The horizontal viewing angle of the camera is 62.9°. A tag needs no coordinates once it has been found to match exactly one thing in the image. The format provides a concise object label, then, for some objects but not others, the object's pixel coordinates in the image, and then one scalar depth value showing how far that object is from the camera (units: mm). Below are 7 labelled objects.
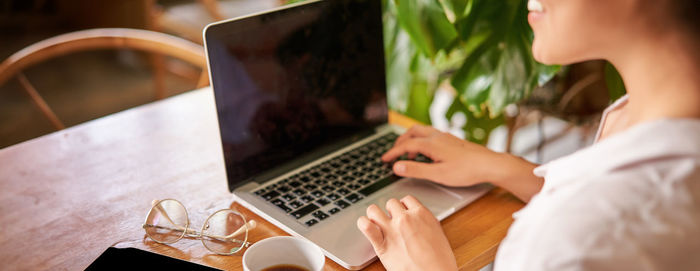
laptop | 851
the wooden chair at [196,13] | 2695
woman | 490
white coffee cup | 727
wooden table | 812
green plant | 1128
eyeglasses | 815
